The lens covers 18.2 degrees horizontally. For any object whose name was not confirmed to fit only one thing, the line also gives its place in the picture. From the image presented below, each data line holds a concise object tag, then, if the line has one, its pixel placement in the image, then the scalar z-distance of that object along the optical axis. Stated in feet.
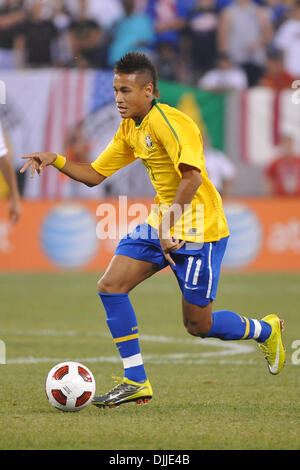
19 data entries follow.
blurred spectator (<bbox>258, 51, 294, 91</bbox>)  54.08
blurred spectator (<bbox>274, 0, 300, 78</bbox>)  55.77
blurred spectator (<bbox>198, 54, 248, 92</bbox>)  54.13
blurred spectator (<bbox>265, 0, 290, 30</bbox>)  57.52
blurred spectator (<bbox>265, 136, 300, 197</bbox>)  51.49
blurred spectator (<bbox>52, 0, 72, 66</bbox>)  54.54
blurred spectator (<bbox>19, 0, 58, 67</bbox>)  53.52
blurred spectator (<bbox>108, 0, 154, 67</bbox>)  54.65
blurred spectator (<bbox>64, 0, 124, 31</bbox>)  55.67
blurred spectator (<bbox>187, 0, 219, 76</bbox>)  55.77
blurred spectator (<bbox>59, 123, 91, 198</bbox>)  49.96
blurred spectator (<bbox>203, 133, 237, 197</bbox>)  50.43
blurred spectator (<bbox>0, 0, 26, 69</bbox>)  54.29
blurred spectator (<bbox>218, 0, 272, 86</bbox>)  55.57
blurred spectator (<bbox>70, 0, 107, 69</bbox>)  54.34
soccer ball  17.44
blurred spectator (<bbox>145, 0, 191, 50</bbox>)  55.77
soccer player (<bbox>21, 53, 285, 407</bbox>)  17.70
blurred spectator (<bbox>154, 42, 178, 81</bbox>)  54.60
